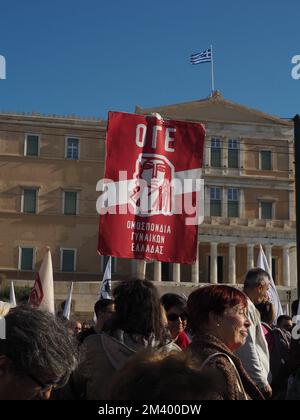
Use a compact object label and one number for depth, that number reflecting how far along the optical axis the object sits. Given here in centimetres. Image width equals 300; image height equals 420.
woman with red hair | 330
